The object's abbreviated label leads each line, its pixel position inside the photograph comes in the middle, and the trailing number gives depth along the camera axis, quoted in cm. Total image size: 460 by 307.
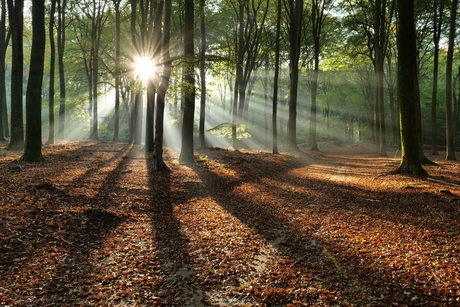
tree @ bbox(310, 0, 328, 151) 2464
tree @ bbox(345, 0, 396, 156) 2089
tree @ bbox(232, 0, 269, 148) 2288
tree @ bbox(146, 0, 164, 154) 1176
